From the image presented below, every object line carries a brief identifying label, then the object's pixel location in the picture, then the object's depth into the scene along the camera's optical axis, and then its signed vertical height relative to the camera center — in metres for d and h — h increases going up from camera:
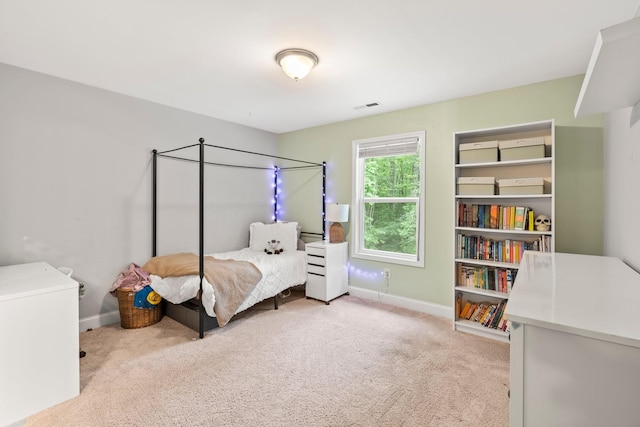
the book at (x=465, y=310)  3.08 -0.95
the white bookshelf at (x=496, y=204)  2.71 +0.08
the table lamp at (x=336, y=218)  3.93 -0.04
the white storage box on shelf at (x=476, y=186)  2.87 +0.29
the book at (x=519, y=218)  2.74 -0.02
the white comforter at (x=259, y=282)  2.89 -0.70
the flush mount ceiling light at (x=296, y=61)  2.24 +1.15
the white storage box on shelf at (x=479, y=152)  2.86 +0.61
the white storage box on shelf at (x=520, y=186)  2.63 +0.27
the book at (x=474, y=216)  3.00 +0.00
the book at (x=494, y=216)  2.88 +0.00
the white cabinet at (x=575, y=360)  0.81 -0.41
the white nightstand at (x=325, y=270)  3.79 -0.71
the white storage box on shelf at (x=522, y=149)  2.65 +0.60
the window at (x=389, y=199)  3.64 +0.21
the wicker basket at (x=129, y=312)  2.99 -0.98
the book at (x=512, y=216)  2.79 +0.00
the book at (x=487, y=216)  2.93 +0.00
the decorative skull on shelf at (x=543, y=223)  2.65 -0.06
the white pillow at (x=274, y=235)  4.27 -0.29
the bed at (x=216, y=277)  2.87 -0.66
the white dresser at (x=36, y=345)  1.78 -0.81
